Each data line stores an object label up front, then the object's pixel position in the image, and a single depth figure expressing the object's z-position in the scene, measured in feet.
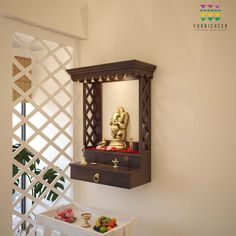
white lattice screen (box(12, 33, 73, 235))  8.34
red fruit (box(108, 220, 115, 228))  6.89
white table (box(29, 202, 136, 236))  6.65
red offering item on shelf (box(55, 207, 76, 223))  7.41
